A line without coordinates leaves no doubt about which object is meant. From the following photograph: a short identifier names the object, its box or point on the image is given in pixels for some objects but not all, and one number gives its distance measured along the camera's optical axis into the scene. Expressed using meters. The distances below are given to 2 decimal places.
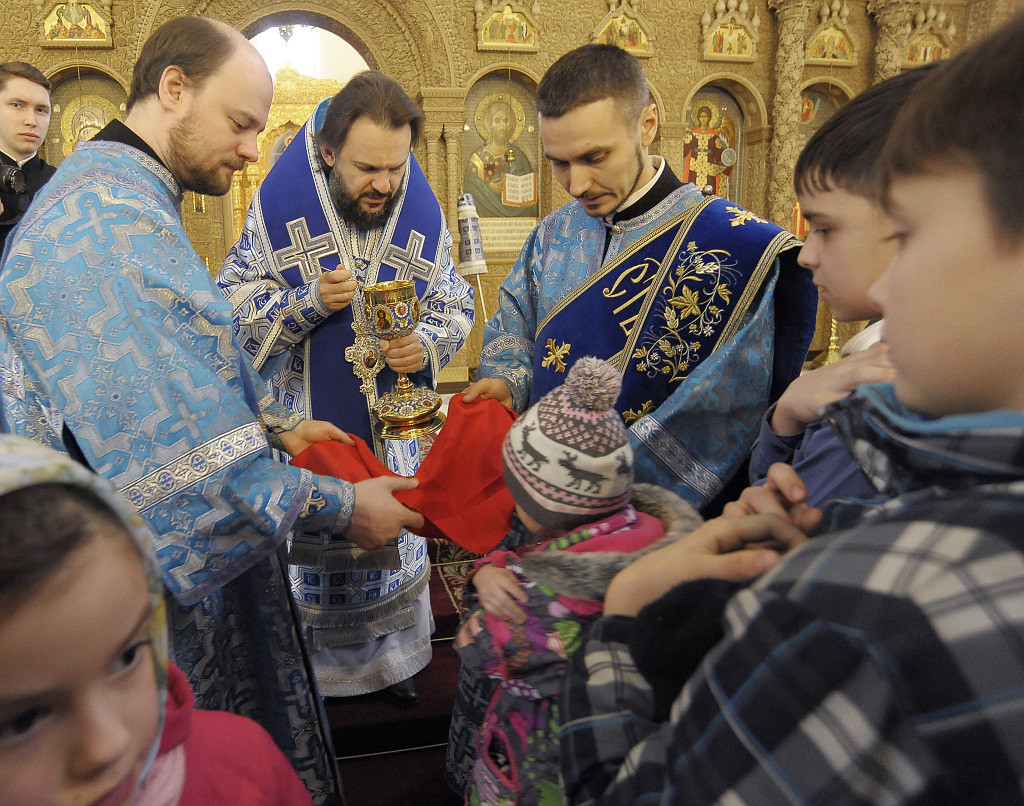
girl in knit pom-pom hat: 1.06
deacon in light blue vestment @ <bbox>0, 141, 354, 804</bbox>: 1.45
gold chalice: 2.30
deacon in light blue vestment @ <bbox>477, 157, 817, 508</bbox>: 1.81
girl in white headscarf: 0.60
